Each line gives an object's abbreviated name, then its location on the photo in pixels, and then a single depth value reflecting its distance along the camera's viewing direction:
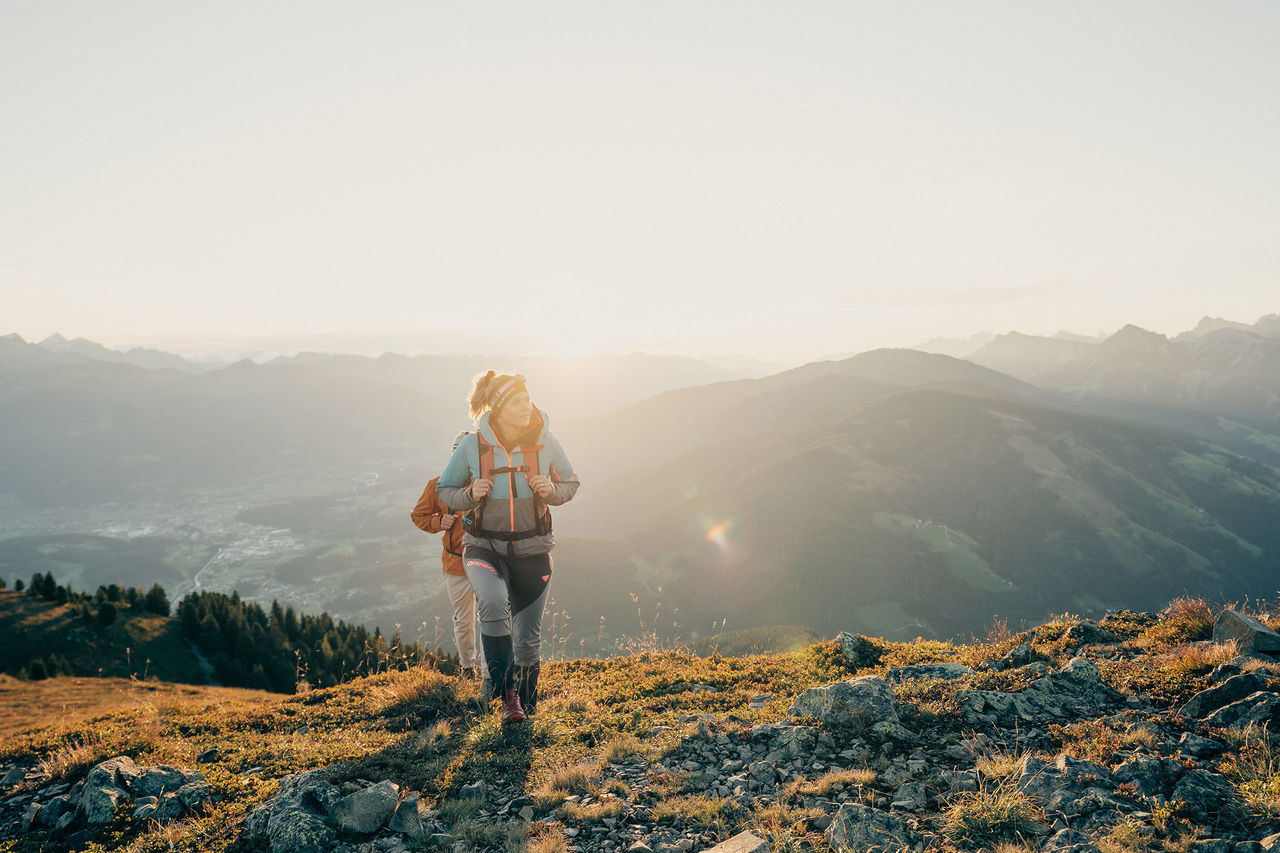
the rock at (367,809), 4.97
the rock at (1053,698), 6.29
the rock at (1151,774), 4.62
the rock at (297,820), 4.79
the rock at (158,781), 5.67
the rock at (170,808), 5.32
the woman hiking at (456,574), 8.13
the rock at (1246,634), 6.62
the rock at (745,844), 4.11
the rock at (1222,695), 5.68
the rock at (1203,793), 4.23
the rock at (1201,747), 5.02
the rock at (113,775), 5.60
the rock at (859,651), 9.03
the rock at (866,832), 4.19
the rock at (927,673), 7.33
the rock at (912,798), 4.77
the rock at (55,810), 5.43
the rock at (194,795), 5.50
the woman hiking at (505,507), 6.77
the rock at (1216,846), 3.75
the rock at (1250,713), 5.22
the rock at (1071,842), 3.88
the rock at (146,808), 5.25
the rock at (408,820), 4.94
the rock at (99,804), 5.29
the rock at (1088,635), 8.43
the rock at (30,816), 5.40
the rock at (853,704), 6.30
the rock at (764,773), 5.53
